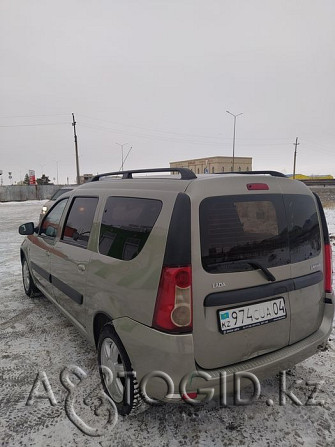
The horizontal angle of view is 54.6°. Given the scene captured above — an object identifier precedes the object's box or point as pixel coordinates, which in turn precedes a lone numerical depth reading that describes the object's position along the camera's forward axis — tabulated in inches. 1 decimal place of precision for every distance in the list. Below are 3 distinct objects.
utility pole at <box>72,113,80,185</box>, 1277.1
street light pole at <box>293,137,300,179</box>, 2304.9
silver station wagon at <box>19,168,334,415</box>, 81.3
